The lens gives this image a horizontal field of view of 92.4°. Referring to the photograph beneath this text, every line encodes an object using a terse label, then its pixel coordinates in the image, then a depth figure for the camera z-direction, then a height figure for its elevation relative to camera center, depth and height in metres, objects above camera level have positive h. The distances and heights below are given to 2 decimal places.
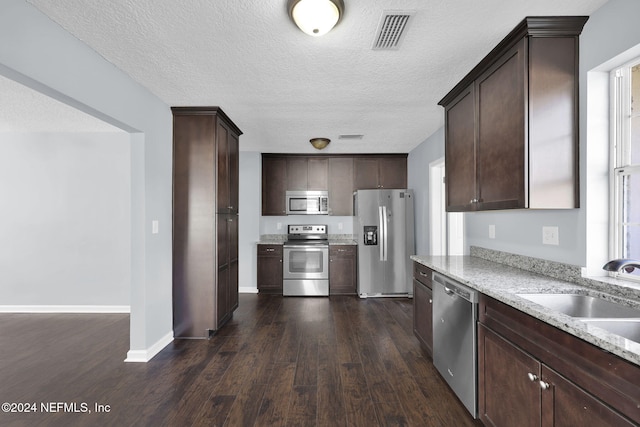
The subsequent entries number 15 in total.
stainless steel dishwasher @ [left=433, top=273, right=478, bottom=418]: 1.90 -0.87
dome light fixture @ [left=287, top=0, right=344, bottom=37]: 1.61 +1.07
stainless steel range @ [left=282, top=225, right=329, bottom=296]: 5.08 -0.97
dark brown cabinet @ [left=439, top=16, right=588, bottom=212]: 1.83 +0.60
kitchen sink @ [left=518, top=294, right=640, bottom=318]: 1.57 -0.49
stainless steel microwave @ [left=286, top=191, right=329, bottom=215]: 5.48 +0.16
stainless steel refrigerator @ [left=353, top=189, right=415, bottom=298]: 4.95 -0.52
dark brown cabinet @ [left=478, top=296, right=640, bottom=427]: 1.00 -0.67
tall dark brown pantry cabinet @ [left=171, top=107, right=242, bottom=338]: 3.31 -0.10
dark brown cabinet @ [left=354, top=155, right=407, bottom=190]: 5.54 +0.72
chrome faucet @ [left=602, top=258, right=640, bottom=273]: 1.28 -0.22
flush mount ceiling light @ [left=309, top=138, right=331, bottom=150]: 4.42 +1.01
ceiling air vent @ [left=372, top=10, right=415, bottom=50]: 1.76 +1.13
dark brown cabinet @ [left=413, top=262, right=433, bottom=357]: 2.69 -0.88
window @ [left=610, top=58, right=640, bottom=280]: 1.66 +0.27
